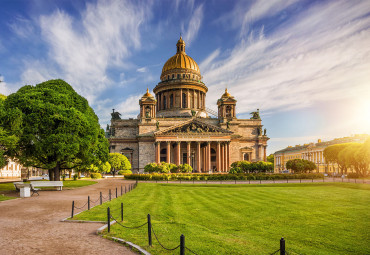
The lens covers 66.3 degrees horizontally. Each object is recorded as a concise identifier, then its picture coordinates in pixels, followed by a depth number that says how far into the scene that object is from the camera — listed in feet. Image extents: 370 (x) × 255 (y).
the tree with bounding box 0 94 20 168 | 88.99
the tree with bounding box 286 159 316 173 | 195.21
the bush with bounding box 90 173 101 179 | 198.49
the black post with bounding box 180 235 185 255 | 23.76
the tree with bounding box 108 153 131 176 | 221.17
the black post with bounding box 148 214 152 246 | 33.56
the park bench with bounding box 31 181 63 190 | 95.95
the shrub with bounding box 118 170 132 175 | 225.76
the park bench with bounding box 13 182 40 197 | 80.12
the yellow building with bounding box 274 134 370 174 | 343.67
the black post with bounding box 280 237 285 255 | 21.08
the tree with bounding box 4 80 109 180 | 97.30
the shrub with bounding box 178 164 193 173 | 196.85
